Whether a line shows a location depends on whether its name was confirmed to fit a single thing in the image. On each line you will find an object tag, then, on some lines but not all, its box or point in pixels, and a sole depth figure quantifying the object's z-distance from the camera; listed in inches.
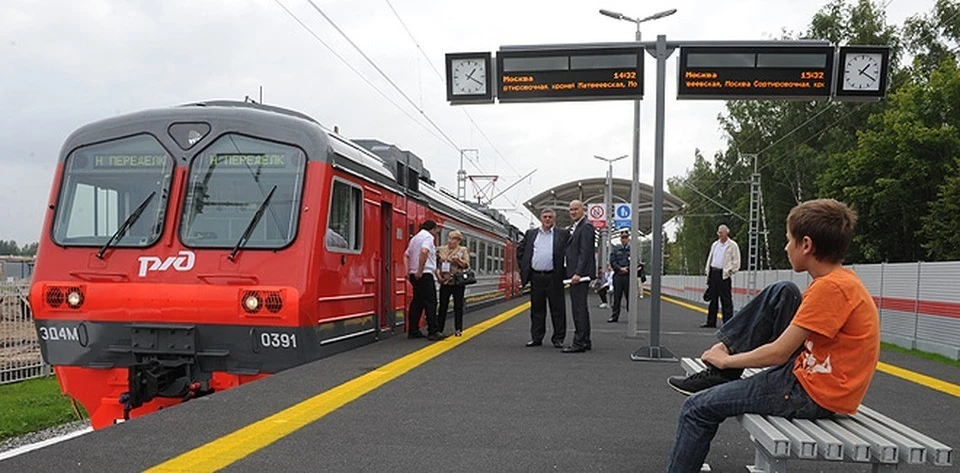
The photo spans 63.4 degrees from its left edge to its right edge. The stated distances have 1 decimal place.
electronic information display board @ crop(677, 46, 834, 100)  356.2
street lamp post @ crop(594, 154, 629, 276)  1039.6
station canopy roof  1076.5
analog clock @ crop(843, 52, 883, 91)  384.2
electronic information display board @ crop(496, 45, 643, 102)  366.3
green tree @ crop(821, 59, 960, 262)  1513.3
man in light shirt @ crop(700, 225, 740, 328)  501.0
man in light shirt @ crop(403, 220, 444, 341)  398.9
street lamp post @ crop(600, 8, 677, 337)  455.5
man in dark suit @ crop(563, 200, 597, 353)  350.3
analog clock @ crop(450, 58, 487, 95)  423.5
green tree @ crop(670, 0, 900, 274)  1718.8
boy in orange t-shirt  126.8
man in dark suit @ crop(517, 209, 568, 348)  368.8
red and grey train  264.2
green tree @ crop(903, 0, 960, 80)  1643.7
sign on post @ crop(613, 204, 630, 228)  952.3
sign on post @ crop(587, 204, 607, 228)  1007.6
